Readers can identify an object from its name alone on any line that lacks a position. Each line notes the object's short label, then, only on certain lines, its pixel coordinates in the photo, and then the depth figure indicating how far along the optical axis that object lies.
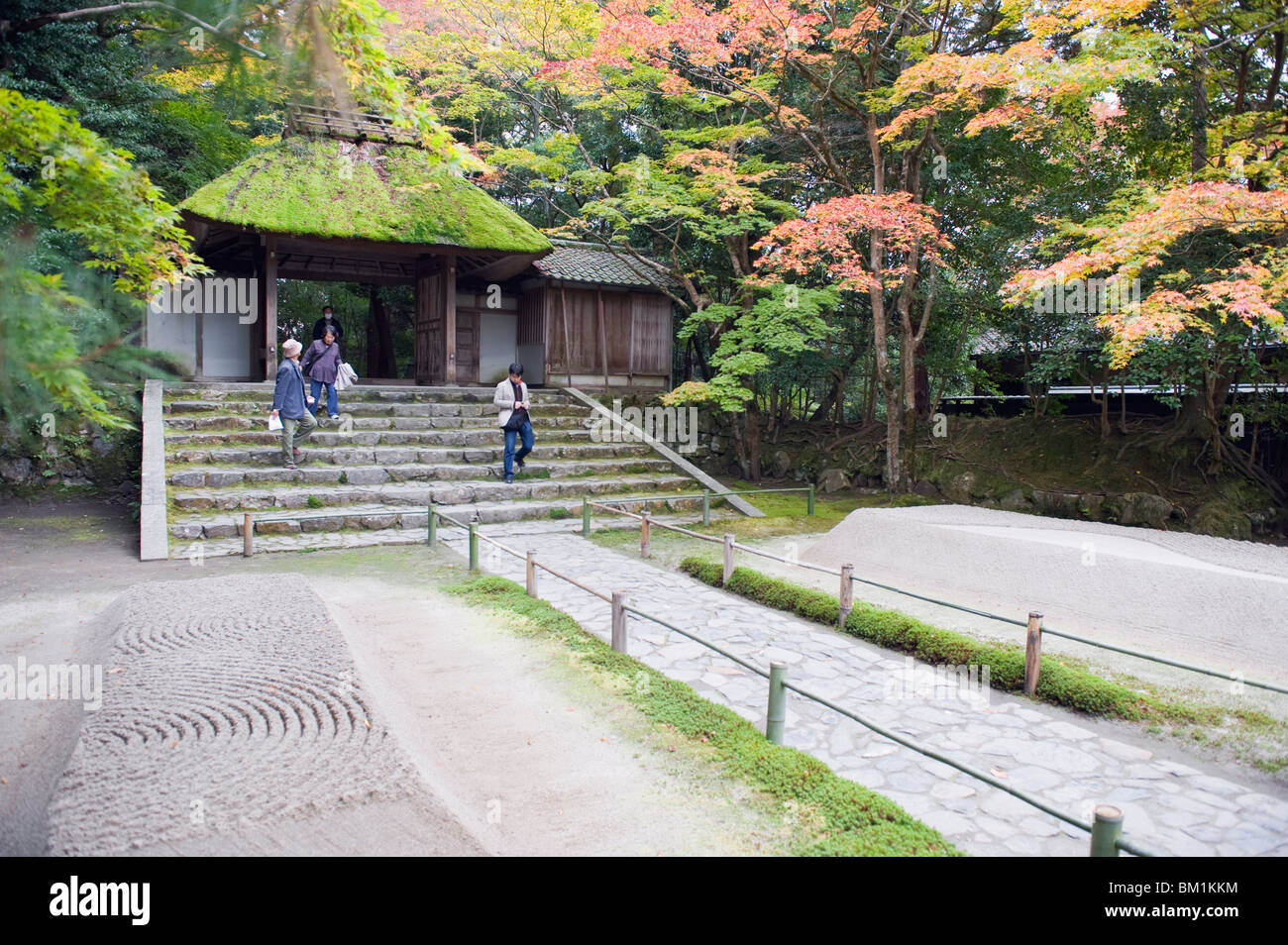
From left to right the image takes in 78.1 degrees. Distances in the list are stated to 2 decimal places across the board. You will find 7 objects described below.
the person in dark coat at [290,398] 10.21
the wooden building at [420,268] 13.34
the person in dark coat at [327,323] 12.78
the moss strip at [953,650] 4.73
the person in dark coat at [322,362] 11.47
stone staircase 9.35
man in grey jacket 11.41
